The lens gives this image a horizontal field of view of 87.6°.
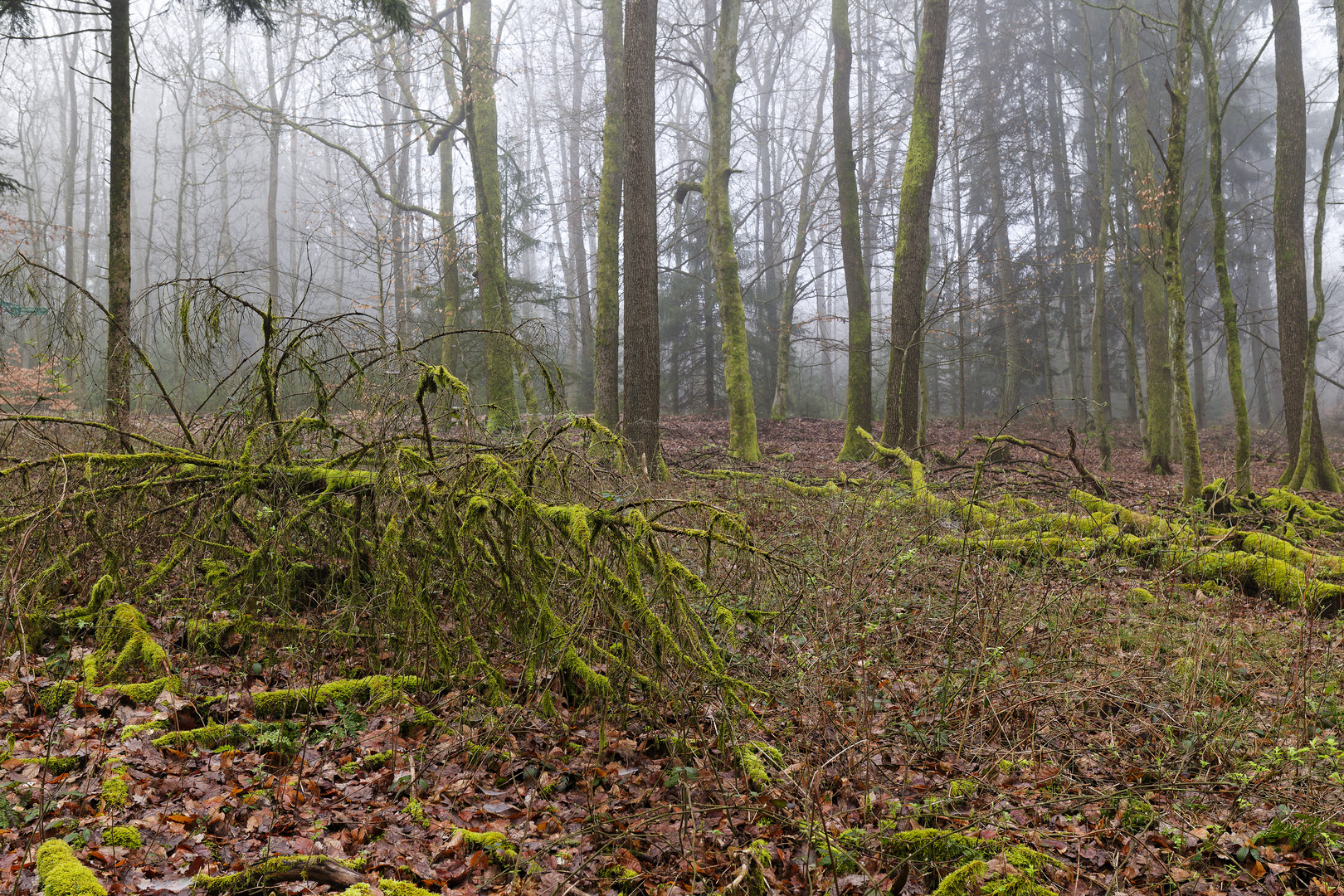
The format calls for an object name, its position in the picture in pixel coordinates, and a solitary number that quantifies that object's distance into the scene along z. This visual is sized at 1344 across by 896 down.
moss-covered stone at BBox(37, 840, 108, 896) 2.05
